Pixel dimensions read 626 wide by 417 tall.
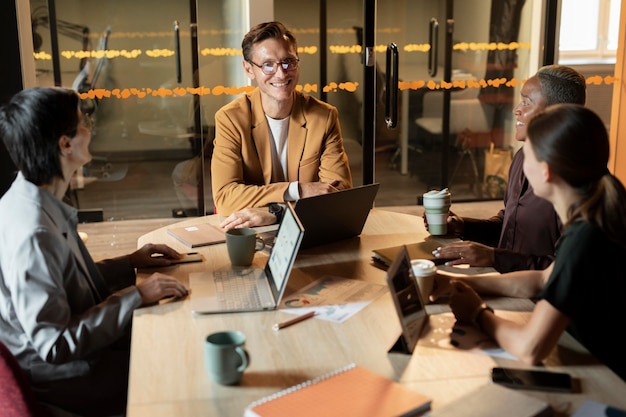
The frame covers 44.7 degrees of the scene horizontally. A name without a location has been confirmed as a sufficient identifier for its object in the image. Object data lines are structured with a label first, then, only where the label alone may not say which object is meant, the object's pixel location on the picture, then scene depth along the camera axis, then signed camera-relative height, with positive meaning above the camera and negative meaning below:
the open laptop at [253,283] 1.79 -0.64
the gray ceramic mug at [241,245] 2.13 -0.59
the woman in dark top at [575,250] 1.51 -0.43
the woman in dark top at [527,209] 2.37 -0.56
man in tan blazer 2.91 -0.38
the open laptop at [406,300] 1.52 -0.55
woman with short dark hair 1.68 -0.56
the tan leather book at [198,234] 2.41 -0.65
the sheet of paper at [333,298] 1.78 -0.64
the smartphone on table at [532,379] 1.40 -0.64
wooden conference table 1.39 -0.65
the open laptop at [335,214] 2.19 -0.54
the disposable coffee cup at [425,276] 1.81 -0.58
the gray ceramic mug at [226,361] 1.41 -0.60
